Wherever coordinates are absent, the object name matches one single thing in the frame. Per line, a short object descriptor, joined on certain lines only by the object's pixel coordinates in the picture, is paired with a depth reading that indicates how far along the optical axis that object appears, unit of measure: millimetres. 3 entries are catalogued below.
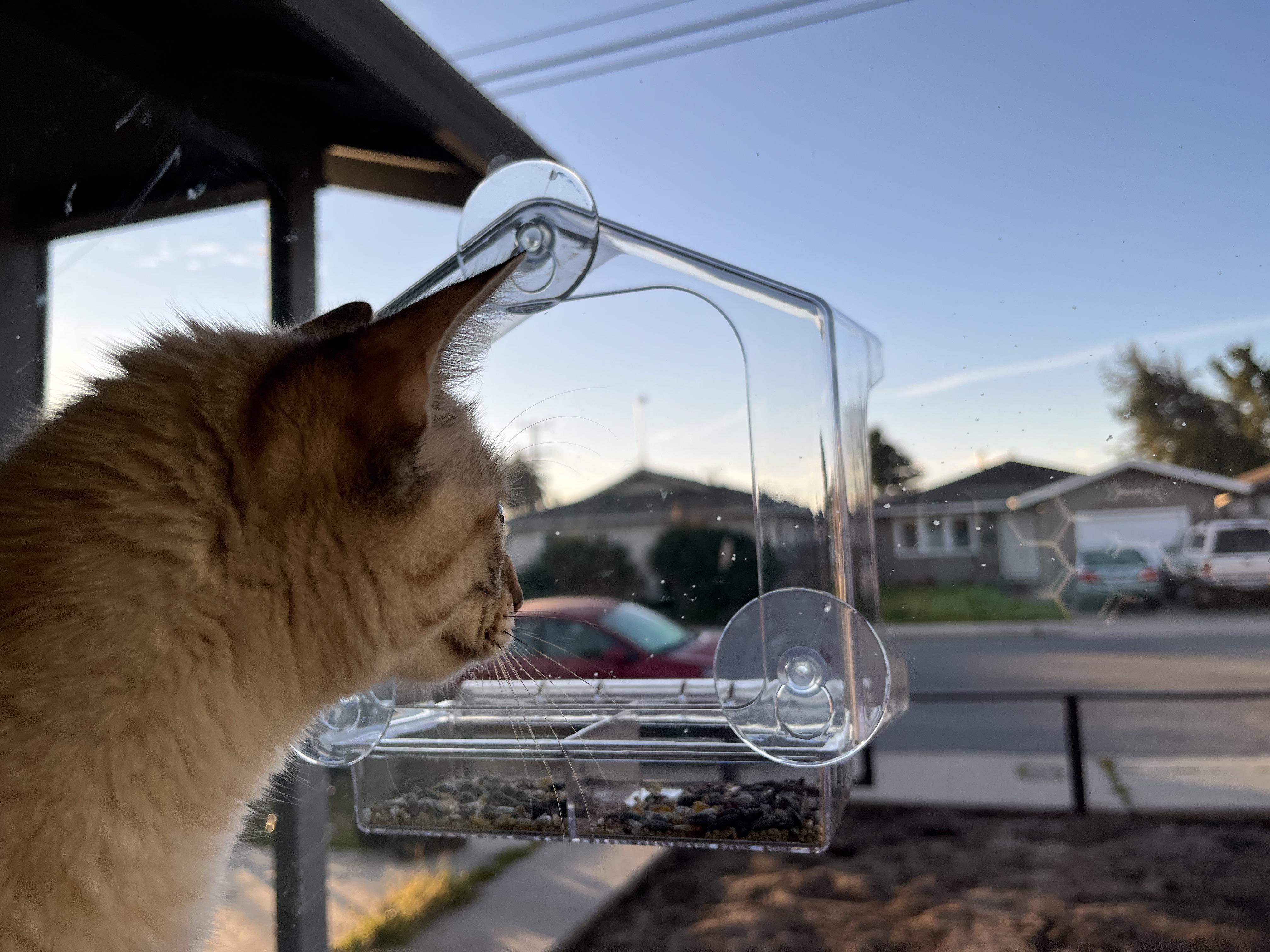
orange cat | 180
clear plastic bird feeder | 297
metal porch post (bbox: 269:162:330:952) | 398
